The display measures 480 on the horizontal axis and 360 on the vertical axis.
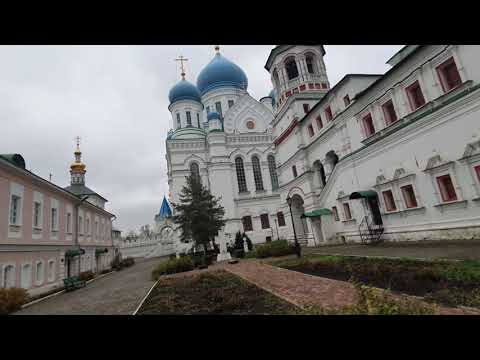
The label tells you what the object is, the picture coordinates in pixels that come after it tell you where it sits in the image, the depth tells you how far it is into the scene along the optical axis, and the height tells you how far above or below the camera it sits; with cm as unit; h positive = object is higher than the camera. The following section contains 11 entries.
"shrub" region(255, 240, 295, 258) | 2075 -100
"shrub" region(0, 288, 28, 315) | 1004 -98
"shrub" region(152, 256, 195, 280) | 1811 -111
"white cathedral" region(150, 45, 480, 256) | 1238 +488
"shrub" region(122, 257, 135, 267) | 3281 -71
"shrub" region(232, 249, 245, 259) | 2464 -109
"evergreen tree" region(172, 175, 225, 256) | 2575 +266
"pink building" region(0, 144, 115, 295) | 1262 +203
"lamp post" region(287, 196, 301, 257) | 1694 -99
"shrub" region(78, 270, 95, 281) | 1955 -96
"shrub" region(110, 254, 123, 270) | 3052 -70
